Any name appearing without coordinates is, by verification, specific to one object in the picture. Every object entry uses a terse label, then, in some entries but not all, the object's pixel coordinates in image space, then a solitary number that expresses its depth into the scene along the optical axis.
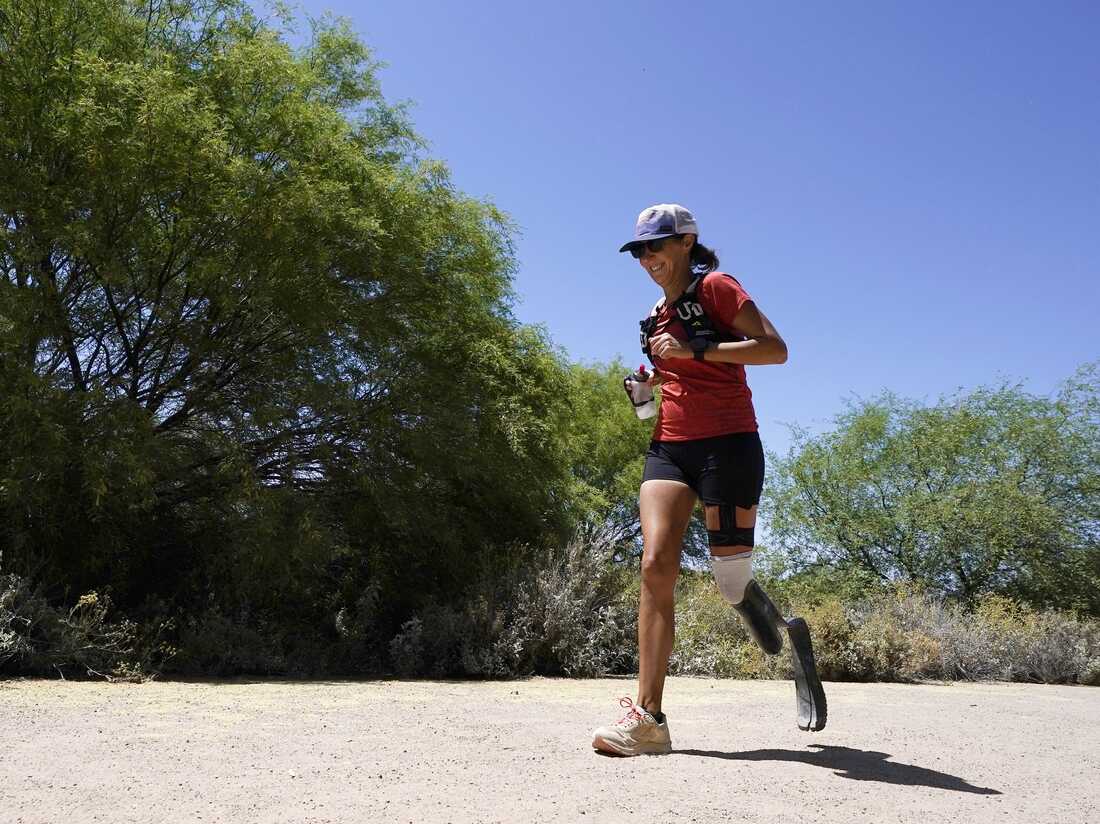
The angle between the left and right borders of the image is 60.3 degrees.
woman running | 3.90
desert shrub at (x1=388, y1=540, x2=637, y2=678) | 8.48
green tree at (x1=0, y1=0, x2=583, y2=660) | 8.10
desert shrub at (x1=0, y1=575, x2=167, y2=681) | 6.87
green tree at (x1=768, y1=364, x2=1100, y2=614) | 13.53
